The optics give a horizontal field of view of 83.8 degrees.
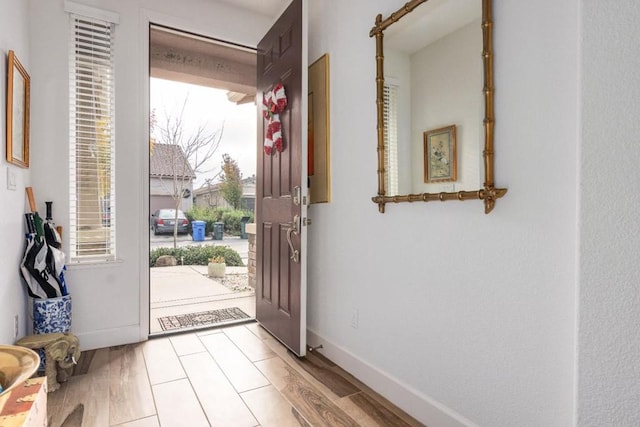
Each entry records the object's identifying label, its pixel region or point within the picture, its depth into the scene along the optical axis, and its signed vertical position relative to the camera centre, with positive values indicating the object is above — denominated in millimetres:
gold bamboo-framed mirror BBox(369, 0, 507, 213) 1363 +489
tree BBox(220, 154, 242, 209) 7838 +684
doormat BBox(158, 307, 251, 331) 3139 -984
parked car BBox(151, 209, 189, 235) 7766 -196
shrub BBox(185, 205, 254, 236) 8148 -109
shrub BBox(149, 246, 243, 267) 7055 -831
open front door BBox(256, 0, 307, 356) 2398 +146
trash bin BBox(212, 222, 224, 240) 8211 -410
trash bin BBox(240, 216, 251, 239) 8336 -284
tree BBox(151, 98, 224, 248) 7078 +1306
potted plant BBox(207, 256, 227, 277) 5723 -911
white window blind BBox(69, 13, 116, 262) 2543 +521
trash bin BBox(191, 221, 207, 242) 7930 -397
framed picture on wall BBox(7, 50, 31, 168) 1915 +581
